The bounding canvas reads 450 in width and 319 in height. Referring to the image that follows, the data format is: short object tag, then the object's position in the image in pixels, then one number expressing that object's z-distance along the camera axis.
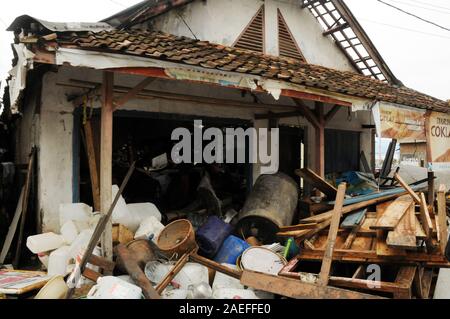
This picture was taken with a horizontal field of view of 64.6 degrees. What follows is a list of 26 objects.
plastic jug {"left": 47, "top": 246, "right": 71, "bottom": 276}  5.09
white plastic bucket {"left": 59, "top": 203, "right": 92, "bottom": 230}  5.90
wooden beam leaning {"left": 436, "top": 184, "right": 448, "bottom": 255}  5.16
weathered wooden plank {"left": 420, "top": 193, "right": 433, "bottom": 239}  4.46
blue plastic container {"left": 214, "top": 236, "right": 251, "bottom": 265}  5.80
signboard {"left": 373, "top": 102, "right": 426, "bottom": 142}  7.80
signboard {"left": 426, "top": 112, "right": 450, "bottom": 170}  9.35
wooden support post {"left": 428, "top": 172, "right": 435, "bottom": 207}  7.87
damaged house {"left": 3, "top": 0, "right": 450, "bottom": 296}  5.09
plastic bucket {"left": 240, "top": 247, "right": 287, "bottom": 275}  5.29
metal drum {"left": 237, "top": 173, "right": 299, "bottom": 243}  6.65
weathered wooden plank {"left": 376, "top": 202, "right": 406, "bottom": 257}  4.54
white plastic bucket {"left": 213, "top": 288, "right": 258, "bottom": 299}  4.40
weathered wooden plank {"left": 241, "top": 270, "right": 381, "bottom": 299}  4.01
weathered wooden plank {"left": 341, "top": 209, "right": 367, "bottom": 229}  5.60
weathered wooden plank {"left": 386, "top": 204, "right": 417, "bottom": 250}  4.31
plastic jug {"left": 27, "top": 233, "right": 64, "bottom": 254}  5.34
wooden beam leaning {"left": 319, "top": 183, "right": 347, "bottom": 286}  4.43
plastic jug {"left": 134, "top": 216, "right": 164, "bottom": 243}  5.88
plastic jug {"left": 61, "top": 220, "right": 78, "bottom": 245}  5.59
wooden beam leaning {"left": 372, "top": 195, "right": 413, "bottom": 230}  4.85
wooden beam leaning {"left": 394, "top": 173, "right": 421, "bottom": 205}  5.98
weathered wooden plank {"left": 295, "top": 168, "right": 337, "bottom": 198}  7.01
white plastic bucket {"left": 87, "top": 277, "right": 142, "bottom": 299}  3.92
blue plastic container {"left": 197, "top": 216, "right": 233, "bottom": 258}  5.84
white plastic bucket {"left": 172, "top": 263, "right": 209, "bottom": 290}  4.89
